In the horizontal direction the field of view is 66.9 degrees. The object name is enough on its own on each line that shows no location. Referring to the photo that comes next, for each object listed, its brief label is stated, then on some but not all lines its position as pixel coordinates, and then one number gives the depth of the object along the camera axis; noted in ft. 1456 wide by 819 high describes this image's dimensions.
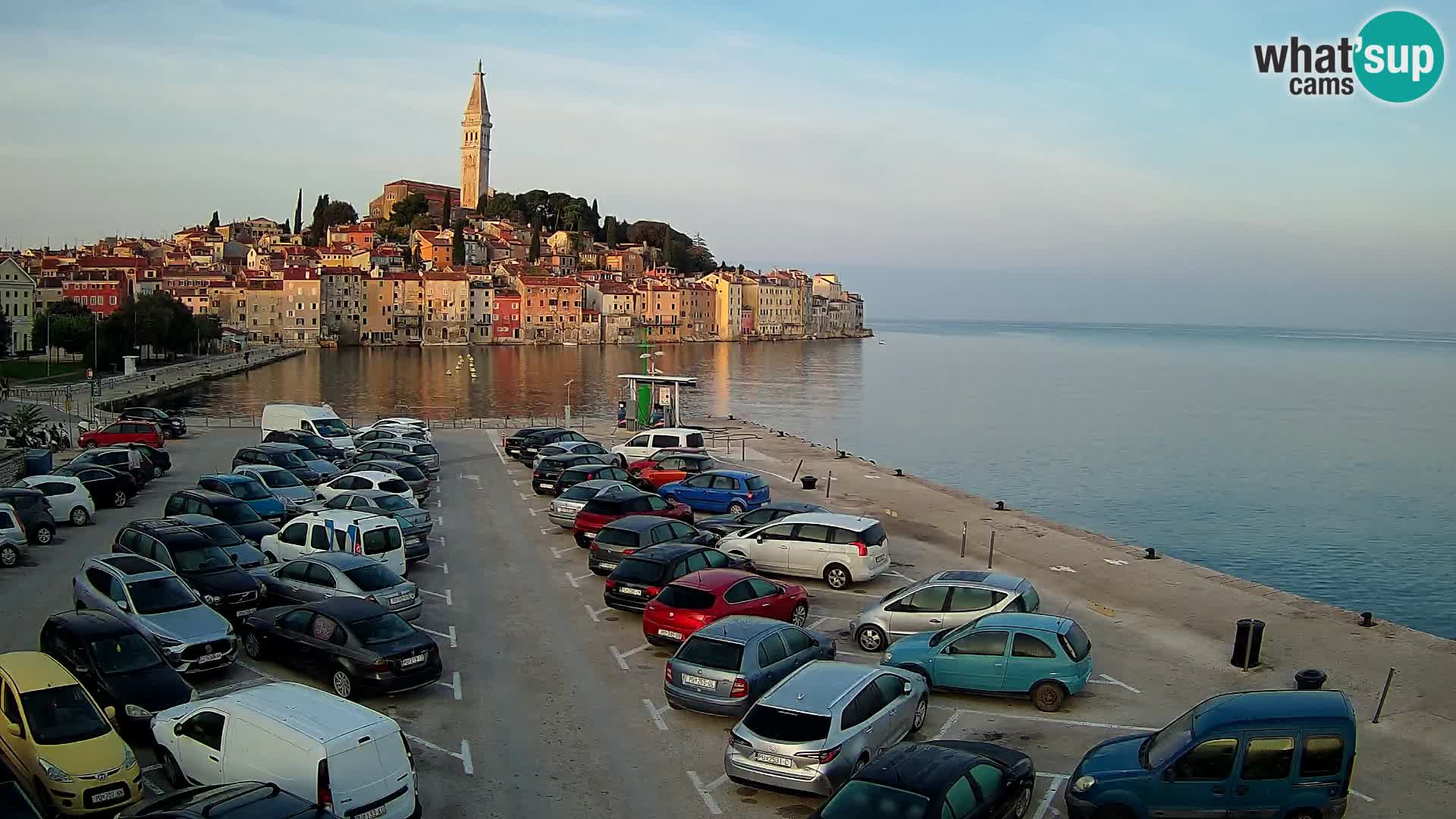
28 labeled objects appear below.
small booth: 137.28
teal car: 41.16
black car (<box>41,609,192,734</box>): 35.83
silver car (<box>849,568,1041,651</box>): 48.19
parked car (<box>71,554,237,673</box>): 42.01
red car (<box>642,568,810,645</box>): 47.01
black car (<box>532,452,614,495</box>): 91.40
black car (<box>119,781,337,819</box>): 24.25
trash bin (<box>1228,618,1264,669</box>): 48.39
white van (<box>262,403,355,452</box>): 115.03
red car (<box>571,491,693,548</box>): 69.00
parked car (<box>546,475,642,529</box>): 75.05
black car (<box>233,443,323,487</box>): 89.40
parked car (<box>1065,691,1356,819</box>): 29.66
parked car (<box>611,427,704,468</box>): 107.86
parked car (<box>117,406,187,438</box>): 128.36
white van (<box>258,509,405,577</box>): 57.11
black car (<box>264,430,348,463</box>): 104.63
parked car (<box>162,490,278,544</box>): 65.77
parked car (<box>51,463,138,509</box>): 80.64
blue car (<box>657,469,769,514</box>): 82.79
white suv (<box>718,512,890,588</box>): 60.95
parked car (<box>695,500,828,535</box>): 69.05
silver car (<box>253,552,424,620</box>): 49.67
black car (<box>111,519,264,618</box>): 49.78
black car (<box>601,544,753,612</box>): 52.49
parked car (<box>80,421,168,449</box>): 108.47
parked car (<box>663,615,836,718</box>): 38.68
